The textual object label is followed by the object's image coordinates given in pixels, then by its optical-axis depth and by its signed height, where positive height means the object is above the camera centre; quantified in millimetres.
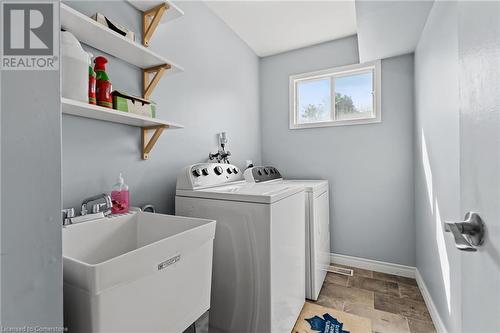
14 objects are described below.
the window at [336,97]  2539 +808
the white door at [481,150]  453 +33
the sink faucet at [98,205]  1112 -179
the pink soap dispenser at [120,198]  1229 -159
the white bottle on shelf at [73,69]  888 +383
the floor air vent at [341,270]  2443 -1111
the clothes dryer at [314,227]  1895 -530
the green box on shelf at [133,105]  1115 +321
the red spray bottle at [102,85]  1054 +371
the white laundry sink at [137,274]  622 -350
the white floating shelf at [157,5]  1353 +957
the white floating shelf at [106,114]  923 +254
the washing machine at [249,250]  1284 -485
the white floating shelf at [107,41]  982 +621
